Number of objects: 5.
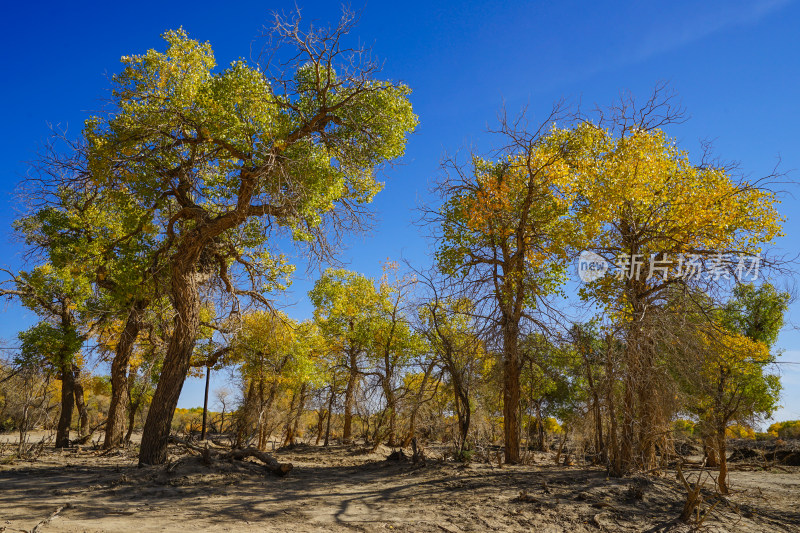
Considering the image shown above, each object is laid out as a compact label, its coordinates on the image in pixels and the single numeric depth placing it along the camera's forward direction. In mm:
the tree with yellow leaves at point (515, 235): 11117
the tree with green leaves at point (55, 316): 15781
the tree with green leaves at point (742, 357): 9065
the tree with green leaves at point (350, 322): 20750
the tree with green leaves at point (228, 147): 9383
